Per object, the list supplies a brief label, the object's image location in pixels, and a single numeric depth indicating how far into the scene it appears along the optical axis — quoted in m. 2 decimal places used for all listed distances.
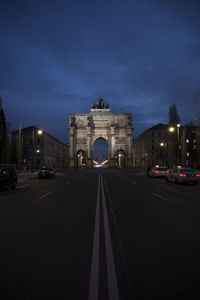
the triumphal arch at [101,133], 78.06
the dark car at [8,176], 15.15
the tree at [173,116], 54.83
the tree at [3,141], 37.81
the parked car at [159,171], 26.72
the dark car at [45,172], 28.84
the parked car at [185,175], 18.45
